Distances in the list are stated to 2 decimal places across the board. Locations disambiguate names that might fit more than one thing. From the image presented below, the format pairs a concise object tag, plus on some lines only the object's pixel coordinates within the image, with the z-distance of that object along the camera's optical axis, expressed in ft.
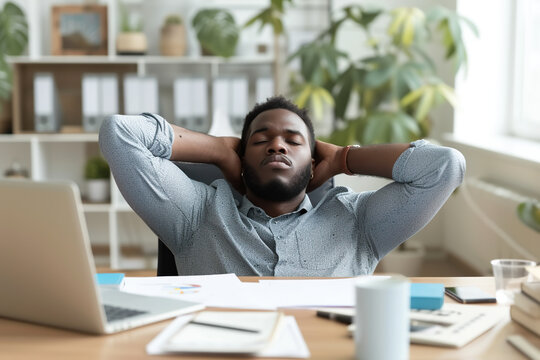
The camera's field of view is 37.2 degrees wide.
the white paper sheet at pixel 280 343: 3.43
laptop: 3.46
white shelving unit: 14.17
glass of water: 4.36
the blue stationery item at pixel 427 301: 4.09
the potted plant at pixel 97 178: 14.28
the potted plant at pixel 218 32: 13.52
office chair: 6.65
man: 5.79
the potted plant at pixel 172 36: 14.16
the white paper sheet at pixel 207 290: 4.29
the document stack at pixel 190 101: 13.85
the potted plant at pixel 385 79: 11.89
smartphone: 4.43
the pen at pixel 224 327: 3.63
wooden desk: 3.47
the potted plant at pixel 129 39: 14.11
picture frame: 14.35
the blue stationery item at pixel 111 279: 4.58
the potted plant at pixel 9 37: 13.88
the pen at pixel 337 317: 3.95
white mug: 3.21
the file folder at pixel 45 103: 13.85
